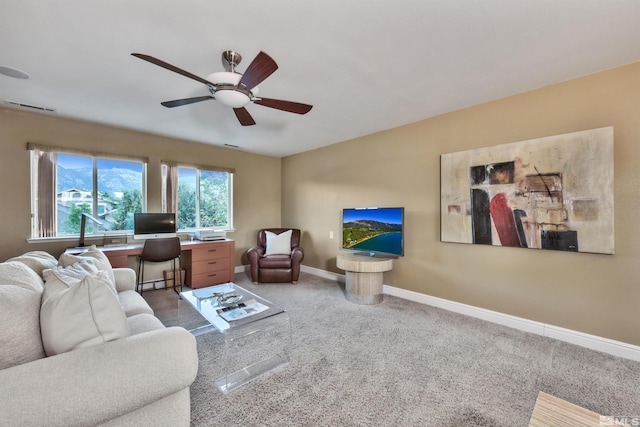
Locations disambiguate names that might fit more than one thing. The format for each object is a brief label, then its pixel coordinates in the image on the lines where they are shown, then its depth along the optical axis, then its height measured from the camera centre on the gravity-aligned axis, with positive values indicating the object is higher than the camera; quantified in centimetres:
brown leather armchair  425 -93
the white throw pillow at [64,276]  128 -39
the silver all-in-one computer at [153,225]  377 -21
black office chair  353 -55
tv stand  335 -89
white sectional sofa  95 -63
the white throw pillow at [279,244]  458 -59
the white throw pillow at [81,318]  111 -49
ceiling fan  163 +93
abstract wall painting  225 +17
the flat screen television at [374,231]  354 -29
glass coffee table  196 -122
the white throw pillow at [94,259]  207 -41
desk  397 -81
